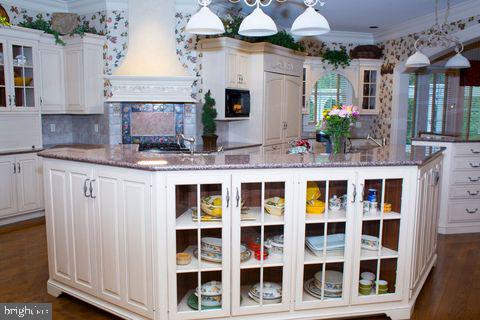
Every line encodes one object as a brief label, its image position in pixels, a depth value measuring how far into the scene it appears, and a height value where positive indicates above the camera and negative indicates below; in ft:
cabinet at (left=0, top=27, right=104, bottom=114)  16.49 +1.38
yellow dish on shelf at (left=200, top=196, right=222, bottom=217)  8.39 -1.91
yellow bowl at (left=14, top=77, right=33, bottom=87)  16.85 +1.00
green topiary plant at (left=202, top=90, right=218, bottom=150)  18.85 -0.57
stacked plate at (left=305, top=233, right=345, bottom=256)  9.05 -2.84
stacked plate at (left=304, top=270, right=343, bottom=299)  9.16 -3.78
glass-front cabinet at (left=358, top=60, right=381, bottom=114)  25.36 +1.38
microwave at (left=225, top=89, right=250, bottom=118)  18.98 +0.25
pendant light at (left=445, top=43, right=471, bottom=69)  16.46 +1.90
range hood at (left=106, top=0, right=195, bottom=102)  17.93 +1.90
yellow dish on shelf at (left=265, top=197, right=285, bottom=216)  8.75 -1.98
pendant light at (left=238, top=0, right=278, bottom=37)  9.56 +1.93
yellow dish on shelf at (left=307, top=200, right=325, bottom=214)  9.03 -2.06
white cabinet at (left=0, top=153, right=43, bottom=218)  16.29 -3.10
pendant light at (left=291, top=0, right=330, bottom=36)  9.33 +1.93
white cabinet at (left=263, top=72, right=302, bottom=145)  20.56 +0.07
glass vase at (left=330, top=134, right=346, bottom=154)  11.53 -0.87
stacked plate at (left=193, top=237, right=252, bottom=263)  8.57 -2.83
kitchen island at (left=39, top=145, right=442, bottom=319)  8.36 -2.56
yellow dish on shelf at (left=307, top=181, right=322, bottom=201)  8.88 -1.71
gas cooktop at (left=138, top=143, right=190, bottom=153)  17.78 -1.69
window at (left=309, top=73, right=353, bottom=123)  25.76 +0.99
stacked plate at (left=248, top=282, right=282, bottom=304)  8.87 -3.84
